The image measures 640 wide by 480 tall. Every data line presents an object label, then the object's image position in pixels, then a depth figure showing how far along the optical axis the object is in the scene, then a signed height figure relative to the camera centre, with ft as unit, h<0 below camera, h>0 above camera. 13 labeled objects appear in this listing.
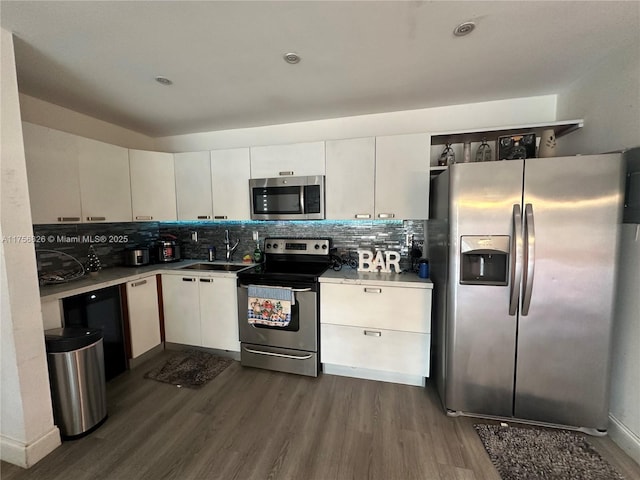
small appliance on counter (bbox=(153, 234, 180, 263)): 10.01 -1.05
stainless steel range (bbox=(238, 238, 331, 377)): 7.57 -2.88
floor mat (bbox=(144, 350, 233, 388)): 7.57 -4.52
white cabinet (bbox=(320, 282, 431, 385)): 7.00 -3.08
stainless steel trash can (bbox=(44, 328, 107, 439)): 5.46 -3.31
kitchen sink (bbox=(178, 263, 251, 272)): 9.44 -1.64
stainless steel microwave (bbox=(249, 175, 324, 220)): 8.28 +0.78
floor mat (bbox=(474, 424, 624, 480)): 4.72 -4.63
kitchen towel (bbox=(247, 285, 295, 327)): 7.59 -2.46
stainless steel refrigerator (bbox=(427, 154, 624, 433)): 5.23 -1.44
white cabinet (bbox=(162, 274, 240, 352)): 8.41 -2.91
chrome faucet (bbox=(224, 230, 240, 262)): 10.40 -0.97
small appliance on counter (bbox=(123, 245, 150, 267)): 9.36 -1.17
